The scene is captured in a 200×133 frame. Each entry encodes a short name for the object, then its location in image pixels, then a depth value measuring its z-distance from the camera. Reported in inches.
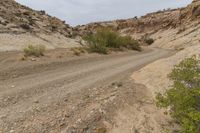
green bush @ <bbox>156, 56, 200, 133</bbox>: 102.1
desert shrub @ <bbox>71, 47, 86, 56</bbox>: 368.9
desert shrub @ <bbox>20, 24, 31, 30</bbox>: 464.9
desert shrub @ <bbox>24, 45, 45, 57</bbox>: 304.0
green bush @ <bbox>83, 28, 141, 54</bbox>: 429.1
